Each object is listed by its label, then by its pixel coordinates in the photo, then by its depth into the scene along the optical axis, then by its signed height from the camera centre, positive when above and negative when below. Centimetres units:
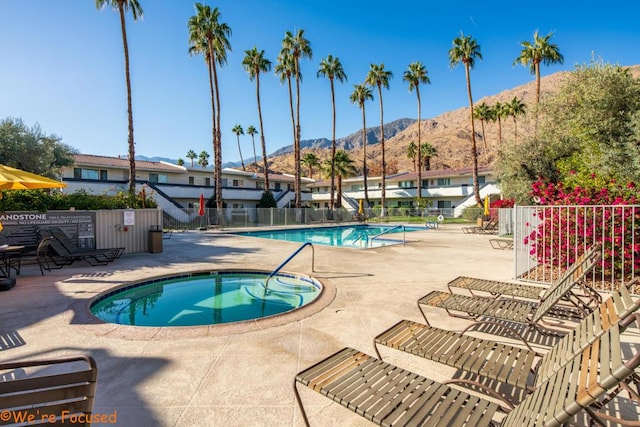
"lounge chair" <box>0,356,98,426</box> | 184 -105
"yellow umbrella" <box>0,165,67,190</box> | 637 +82
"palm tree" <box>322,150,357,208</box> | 4225 +600
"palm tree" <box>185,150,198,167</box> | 8031 +1519
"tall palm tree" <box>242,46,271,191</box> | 3478 +1632
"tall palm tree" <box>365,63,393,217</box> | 4181 +1754
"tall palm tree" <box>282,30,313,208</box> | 3425 +1748
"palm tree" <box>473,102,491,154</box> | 4850 +1459
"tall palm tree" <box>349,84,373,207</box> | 4303 +1568
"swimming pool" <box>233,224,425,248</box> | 1944 -170
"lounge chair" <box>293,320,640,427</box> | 150 -135
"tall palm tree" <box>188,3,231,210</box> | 2775 +1541
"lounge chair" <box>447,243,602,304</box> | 467 -142
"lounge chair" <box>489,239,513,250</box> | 1415 -172
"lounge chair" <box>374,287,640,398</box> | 235 -136
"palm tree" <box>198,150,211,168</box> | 7812 +1400
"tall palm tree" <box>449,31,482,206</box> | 3366 +1642
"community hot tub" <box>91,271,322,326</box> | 669 -202
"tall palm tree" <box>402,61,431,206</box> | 4103 +1721
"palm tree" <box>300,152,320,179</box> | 5392 +884
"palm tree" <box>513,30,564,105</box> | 3117 +1504
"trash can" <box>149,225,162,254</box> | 1317 -102
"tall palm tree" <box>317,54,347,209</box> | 3825 +1665
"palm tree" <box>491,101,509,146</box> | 4778 +1432
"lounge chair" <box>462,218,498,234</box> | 2167 -142
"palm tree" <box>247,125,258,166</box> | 7325 +1911
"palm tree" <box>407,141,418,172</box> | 5623 +1061
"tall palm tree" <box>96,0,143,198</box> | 2295 +1193
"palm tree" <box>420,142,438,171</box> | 5766 +1065
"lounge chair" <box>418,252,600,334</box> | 406 -140
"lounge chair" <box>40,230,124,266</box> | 1003 -111
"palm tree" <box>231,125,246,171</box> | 7341 +1930
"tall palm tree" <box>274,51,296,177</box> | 3553 +1610
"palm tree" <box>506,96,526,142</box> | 4725 +1462
